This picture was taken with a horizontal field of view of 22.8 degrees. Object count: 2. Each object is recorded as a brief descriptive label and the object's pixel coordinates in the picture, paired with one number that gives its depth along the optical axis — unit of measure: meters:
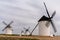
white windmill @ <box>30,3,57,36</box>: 52.66
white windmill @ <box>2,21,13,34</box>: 83.47
